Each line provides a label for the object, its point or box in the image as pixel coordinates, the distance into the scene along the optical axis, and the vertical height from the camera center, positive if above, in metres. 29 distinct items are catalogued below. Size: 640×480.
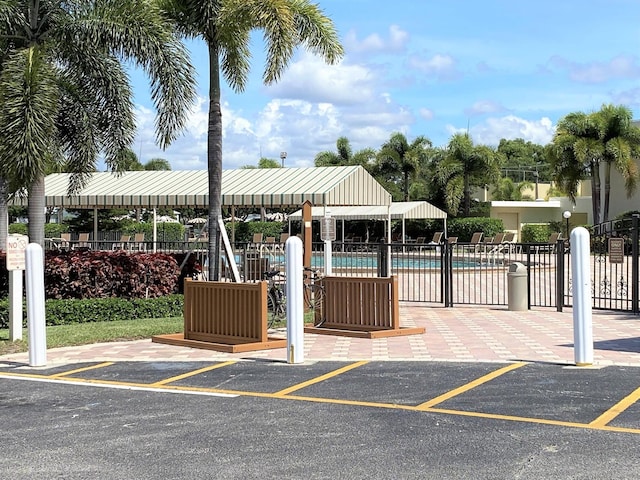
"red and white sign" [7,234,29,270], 11.26 -0.03
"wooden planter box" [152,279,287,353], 11.02 -0.94
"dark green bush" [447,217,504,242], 47.25 +1.00
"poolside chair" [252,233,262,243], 40.55 +0.48
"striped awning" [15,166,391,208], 26.86 +1.95
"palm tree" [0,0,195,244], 13.93 +3.04
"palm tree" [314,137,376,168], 63.97 +6.83
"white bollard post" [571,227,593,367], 9.25 -0.69
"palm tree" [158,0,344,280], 15.13 +3.92
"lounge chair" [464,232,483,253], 41.69 +0.32
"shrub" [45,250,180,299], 15.27 -0.47
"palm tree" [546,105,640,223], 40.66 +4.49
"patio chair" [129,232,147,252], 39.01 +0.53
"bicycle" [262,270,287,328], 13.27 -0.83
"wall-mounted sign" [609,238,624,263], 14.43 -0.11
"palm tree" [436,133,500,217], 49.87 +4.46
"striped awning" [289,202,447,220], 41.47 +1.64
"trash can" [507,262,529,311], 15.96 -0.82
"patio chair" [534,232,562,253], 41.17 +0.36
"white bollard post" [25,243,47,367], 9.70 -0.63
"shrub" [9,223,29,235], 47.76 +1.24
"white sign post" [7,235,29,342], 11.33 -0.39
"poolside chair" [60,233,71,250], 42.94 +0.67
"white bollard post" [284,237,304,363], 9.63 -0.60
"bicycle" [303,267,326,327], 13.08 -0.71
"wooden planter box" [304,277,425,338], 12.33 -0.92
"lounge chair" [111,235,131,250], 40.66 +0.52
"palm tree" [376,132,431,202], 55.16 +5.67
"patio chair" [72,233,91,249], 43.17 +0.62
